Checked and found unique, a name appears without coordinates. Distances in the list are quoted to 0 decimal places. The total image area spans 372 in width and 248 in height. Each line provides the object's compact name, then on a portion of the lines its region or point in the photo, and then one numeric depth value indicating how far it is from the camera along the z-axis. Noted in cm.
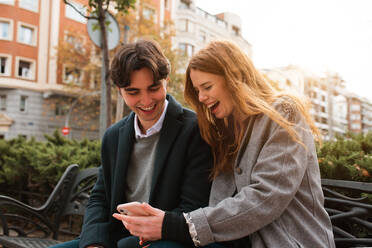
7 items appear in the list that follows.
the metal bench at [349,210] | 194
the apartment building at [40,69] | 2180
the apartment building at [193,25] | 3316
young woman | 165
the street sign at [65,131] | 2051
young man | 215
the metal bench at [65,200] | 324
